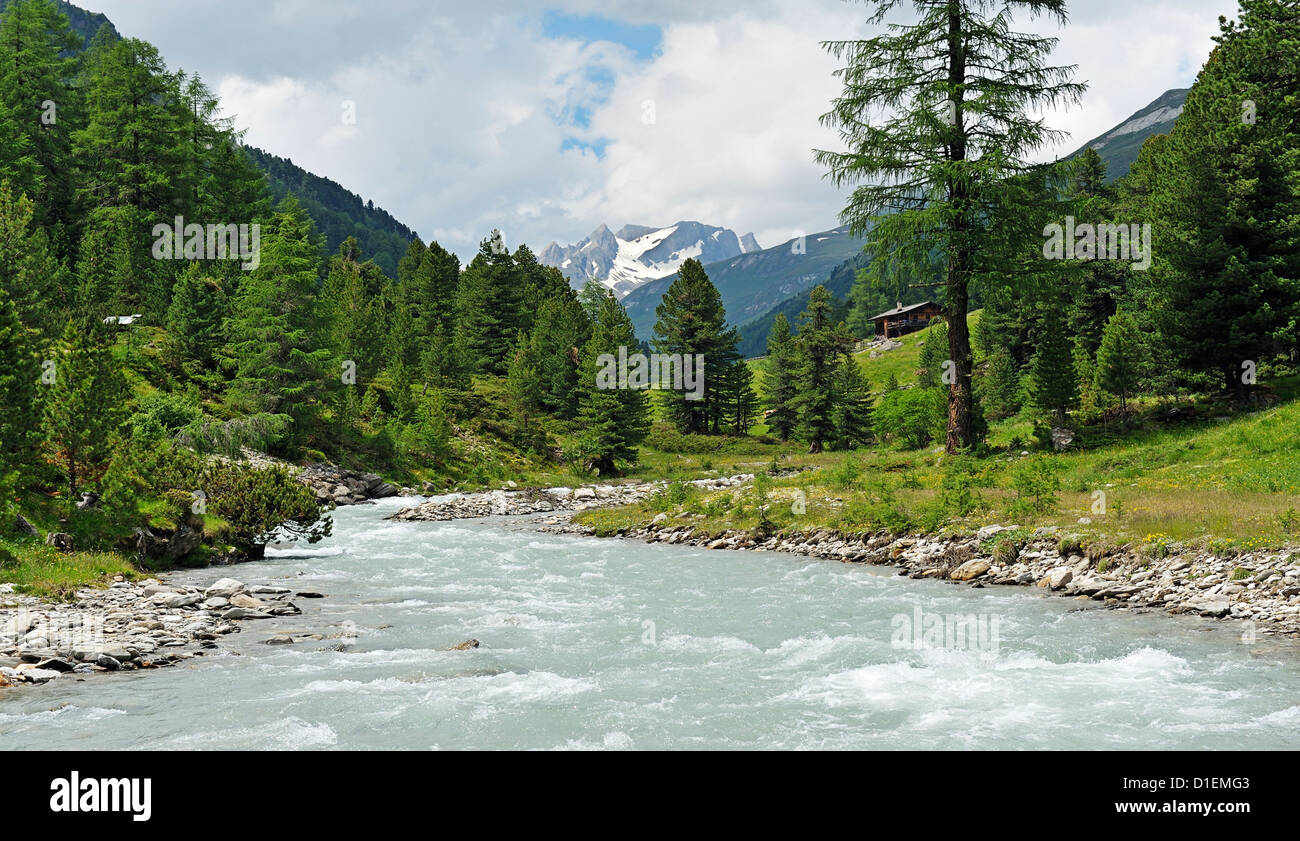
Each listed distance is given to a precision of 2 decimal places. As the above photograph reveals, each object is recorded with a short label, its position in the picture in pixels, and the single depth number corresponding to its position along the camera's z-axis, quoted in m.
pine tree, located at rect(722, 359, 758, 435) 81.94
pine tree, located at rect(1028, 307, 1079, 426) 42.31
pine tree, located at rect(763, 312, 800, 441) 81.69
